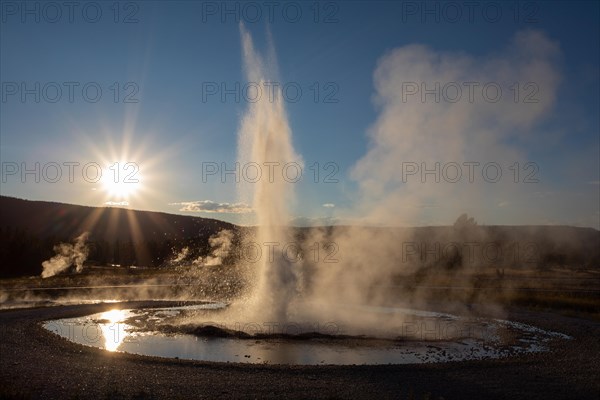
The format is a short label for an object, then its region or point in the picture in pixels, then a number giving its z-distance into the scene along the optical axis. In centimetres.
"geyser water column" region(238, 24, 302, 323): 2455
